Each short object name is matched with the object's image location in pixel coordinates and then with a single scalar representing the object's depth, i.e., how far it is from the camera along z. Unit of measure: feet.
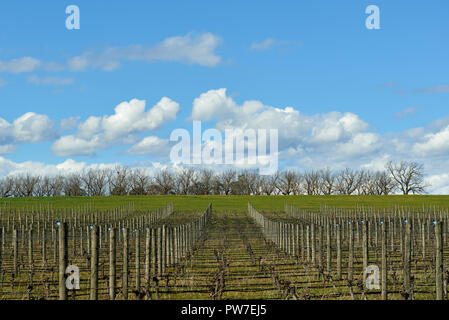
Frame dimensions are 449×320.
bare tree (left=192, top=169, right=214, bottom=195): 360.07
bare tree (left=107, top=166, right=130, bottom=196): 350.64
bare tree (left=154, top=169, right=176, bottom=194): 354.90
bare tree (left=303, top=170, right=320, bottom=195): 374.22
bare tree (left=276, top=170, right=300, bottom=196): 369.50
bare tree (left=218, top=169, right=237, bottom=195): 365.90
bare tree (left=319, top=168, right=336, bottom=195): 370.12
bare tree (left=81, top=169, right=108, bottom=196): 357.20
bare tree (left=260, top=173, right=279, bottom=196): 369.30
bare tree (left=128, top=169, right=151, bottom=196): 353.31
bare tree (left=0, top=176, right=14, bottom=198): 342.70
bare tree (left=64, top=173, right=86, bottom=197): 355.93
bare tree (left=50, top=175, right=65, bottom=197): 359.66
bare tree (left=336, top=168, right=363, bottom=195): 364.79
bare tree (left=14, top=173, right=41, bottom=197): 350.84
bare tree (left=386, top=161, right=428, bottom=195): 336.88
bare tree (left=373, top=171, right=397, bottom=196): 350.64
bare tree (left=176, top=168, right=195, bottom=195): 360.07
